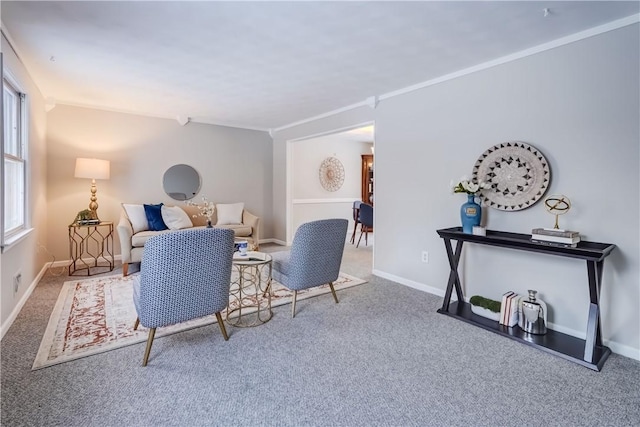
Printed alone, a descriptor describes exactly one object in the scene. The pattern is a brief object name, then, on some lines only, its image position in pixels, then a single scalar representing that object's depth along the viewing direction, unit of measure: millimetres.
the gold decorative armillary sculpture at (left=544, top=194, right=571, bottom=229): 2449
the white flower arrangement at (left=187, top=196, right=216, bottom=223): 3771
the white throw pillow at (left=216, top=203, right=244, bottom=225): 5262
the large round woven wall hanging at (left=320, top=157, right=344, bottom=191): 7066
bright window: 2881
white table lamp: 4188
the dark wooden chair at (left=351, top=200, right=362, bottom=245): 6347
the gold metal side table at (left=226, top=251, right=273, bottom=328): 2703
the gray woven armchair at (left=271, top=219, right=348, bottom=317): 2785
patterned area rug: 2248
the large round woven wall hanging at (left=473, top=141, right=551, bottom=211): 2631
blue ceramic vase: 2854
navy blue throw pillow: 4473
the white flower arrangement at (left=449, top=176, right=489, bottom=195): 2832
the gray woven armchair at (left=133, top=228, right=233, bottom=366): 1990
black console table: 2113
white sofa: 3982
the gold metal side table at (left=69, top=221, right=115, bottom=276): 4340
